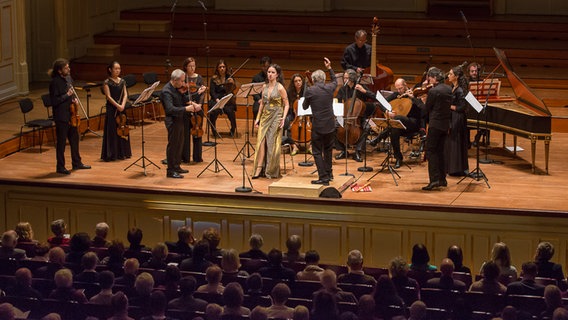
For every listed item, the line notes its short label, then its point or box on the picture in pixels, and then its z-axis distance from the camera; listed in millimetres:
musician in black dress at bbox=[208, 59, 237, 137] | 18600
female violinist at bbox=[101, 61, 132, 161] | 17076
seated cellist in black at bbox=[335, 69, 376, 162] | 16912
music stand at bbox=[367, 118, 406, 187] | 15810
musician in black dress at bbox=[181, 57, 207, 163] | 16781
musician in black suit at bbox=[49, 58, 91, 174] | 16139
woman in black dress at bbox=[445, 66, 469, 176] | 16021
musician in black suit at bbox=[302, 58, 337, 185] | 15342
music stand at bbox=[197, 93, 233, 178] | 15885
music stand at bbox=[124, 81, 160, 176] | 16338
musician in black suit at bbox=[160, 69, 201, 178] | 15881
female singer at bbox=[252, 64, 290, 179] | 15799
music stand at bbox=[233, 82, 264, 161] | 16244
